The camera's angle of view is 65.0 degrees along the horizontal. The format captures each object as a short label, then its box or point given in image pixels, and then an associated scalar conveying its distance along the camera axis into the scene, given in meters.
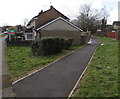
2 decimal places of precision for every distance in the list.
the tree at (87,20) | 34.59
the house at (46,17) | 17.49
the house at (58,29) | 15.18
